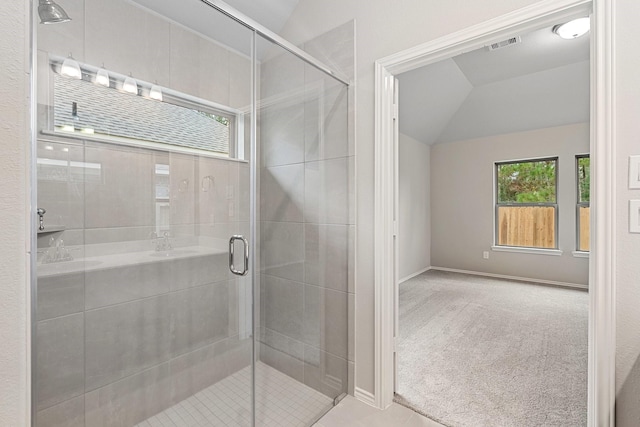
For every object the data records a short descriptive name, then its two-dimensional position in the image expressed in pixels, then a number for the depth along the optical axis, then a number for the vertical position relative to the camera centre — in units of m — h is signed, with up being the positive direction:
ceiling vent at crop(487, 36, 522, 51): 3.06 +1.76
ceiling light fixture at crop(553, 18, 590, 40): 2.82 +1.73
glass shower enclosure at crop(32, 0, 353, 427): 1.30 -0.05
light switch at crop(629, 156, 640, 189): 1.18 +0.16
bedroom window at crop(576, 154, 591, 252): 4.61 +0.12
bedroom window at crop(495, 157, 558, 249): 4.95 +0.15
